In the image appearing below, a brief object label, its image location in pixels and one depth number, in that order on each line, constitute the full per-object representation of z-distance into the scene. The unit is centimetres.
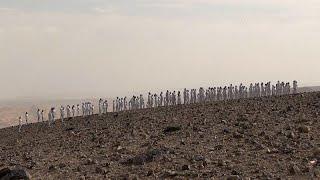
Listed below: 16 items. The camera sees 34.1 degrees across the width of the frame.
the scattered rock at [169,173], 2625
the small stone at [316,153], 2681
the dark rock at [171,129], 4121
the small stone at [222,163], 2724
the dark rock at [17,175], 2914
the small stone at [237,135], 3412
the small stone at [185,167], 2719
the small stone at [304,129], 3321
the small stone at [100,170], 2915
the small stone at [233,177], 2427
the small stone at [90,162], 3222
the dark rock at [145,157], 3003
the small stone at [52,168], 3192
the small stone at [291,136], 3208
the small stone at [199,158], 2904
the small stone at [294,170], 2434
